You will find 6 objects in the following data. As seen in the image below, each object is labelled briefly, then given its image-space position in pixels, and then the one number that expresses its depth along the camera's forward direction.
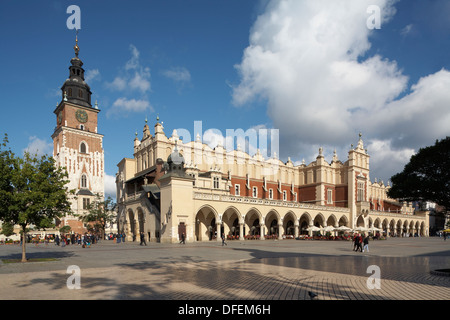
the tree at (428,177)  13.02
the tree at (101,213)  50.16
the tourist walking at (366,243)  23.76
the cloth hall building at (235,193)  35.88
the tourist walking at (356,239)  25.20
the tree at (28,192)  17.55
